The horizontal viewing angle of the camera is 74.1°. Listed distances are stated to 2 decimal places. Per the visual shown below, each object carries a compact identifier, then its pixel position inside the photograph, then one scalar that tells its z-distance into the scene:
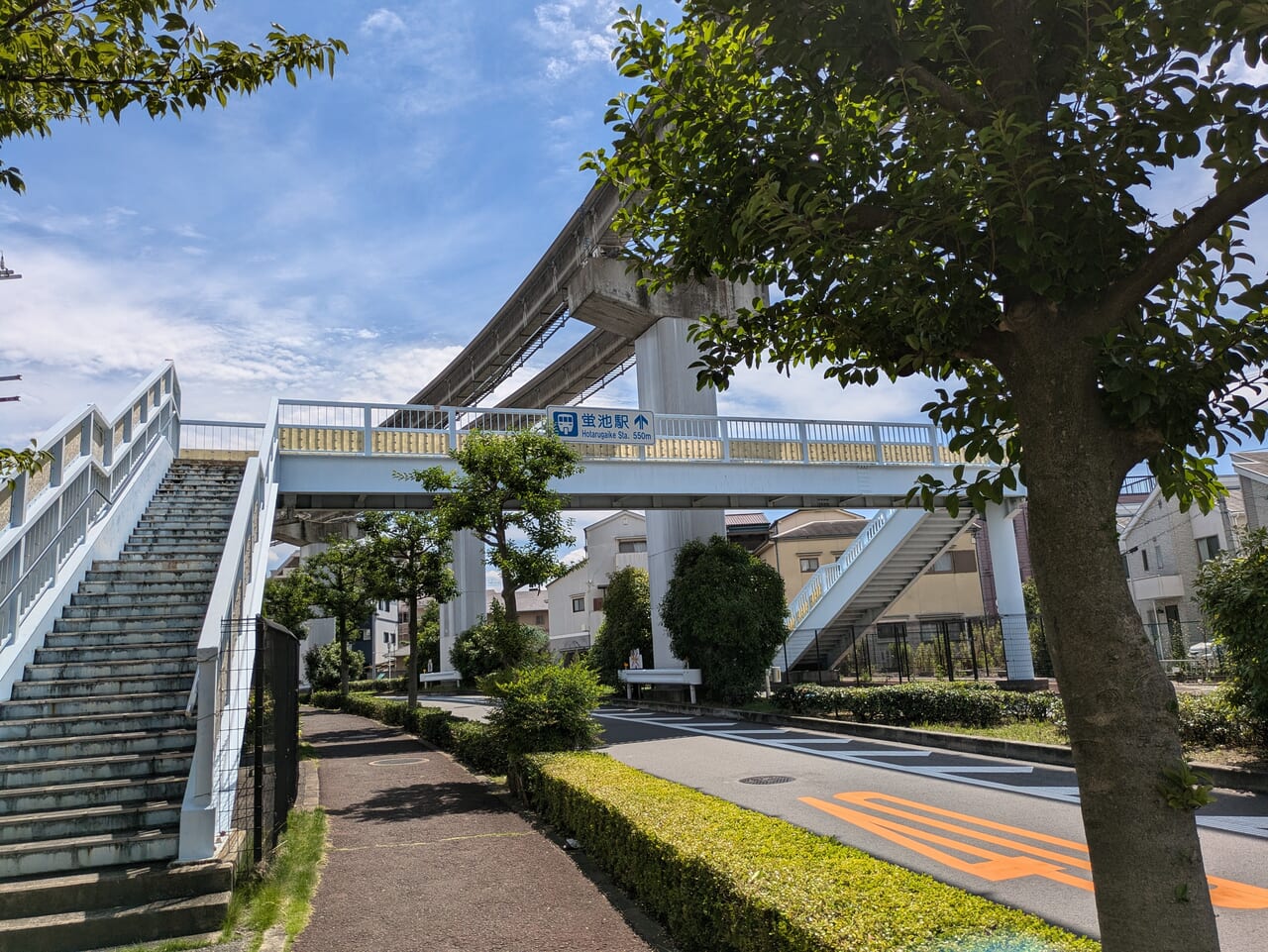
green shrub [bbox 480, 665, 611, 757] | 10.64
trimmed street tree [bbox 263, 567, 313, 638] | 26.42
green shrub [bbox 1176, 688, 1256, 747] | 10.46
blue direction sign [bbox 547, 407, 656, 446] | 18.27
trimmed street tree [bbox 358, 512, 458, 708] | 18.91
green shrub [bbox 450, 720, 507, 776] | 12.54
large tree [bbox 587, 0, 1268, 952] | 2.60
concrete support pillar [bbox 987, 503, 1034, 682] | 23.73
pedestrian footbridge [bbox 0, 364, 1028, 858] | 7.86
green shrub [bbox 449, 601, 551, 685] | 13.15
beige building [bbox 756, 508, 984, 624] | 37.38
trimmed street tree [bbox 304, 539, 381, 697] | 23.38
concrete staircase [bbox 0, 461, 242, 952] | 5.57
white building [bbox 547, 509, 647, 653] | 48.97
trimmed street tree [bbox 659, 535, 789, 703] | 22.16
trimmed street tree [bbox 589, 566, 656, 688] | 29.28
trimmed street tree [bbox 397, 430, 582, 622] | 13.38
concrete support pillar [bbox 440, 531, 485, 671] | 38.56
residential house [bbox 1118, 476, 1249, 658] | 29.42
